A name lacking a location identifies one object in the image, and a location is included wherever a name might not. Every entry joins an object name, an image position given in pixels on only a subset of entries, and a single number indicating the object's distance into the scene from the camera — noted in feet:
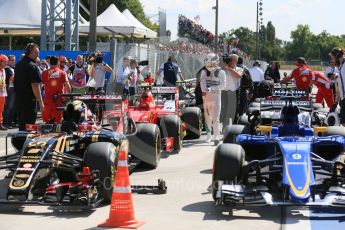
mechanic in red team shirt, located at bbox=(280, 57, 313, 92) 46.55
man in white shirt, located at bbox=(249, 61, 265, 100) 63.72
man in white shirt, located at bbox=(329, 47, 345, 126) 36.83
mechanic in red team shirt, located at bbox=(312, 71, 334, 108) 50.37
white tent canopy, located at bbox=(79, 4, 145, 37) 95.04
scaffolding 74.18
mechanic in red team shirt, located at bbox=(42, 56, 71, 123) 35.35
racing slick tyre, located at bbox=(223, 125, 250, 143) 31.27
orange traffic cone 21.21
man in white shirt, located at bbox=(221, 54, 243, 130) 45.34
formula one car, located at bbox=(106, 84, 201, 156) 32.73
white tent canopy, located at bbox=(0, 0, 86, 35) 98.94
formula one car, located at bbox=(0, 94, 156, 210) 22.58
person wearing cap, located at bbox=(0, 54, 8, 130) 49.24
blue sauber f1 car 21.79
